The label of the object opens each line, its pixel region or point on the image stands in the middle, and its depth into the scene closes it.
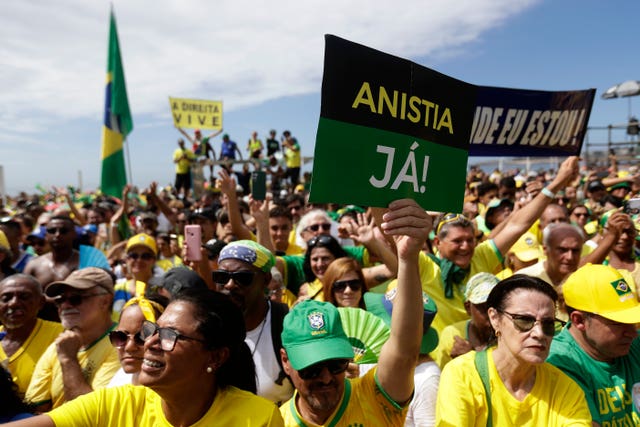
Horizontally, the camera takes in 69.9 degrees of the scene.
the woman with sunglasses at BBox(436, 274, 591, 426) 2.07
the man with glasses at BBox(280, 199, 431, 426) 1.81
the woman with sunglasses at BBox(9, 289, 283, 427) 1.76
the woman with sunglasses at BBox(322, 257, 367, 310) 3.47
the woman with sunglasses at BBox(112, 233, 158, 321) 4.66
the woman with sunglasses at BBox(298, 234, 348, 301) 4.09
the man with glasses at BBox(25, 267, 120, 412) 2.60
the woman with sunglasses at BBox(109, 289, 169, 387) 2.36
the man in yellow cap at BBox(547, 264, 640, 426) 2.39
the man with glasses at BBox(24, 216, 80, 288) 5.05
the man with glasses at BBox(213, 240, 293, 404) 2.60
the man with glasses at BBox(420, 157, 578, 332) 3.76
